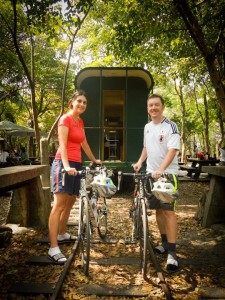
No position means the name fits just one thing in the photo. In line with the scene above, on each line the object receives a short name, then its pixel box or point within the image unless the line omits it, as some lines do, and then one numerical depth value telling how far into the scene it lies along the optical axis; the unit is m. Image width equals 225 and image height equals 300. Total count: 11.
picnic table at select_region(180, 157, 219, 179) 14.37
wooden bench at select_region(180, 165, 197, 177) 14.65
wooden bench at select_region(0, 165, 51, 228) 5.54
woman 4.03
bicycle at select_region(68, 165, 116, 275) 3.71
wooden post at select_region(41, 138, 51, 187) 8.31
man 3.81
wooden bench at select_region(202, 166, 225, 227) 5.91
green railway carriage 10.18
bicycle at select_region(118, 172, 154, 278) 3.58
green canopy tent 16.94
